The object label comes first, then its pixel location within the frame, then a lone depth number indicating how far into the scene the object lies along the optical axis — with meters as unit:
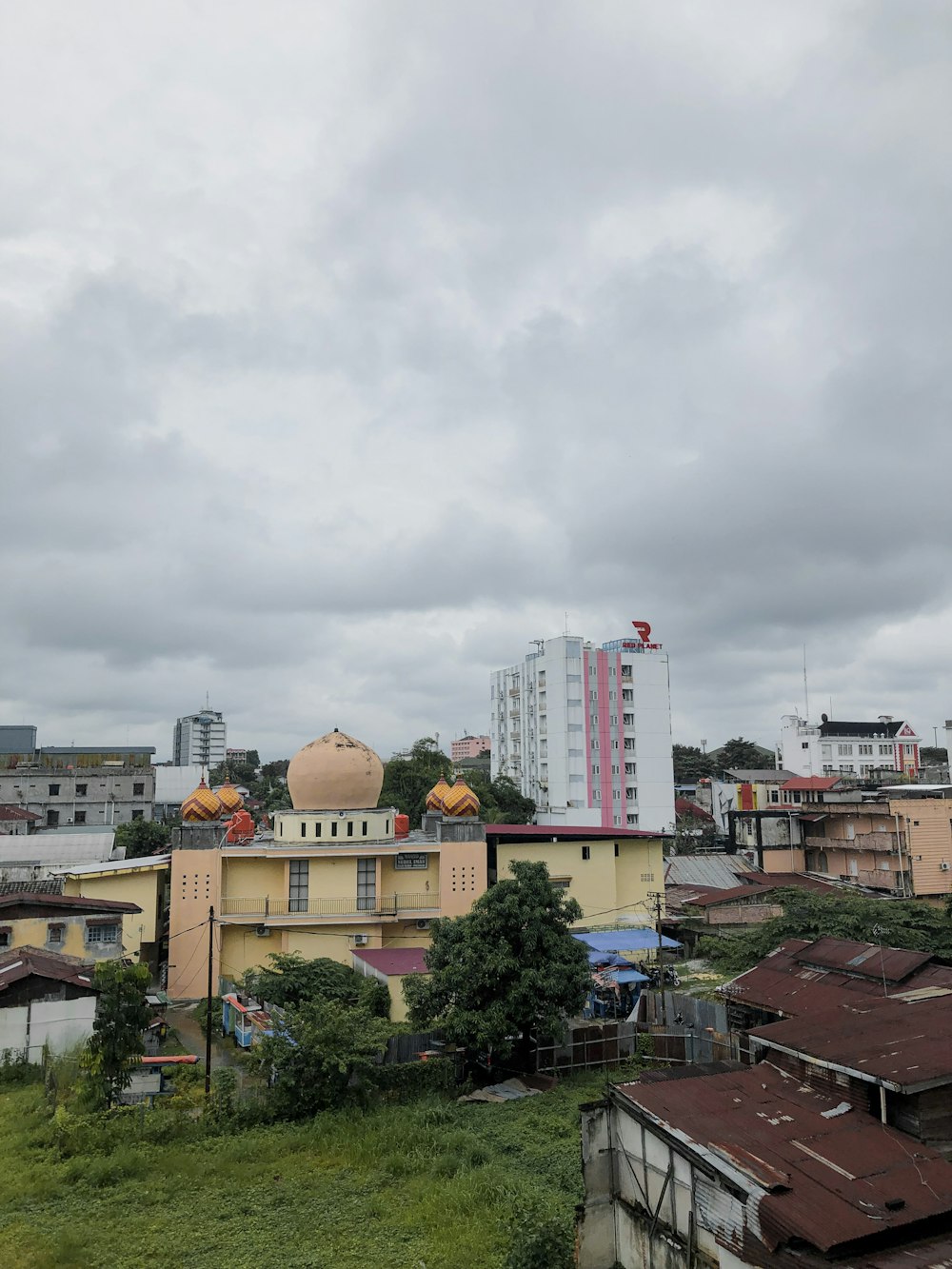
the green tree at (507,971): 21.58
